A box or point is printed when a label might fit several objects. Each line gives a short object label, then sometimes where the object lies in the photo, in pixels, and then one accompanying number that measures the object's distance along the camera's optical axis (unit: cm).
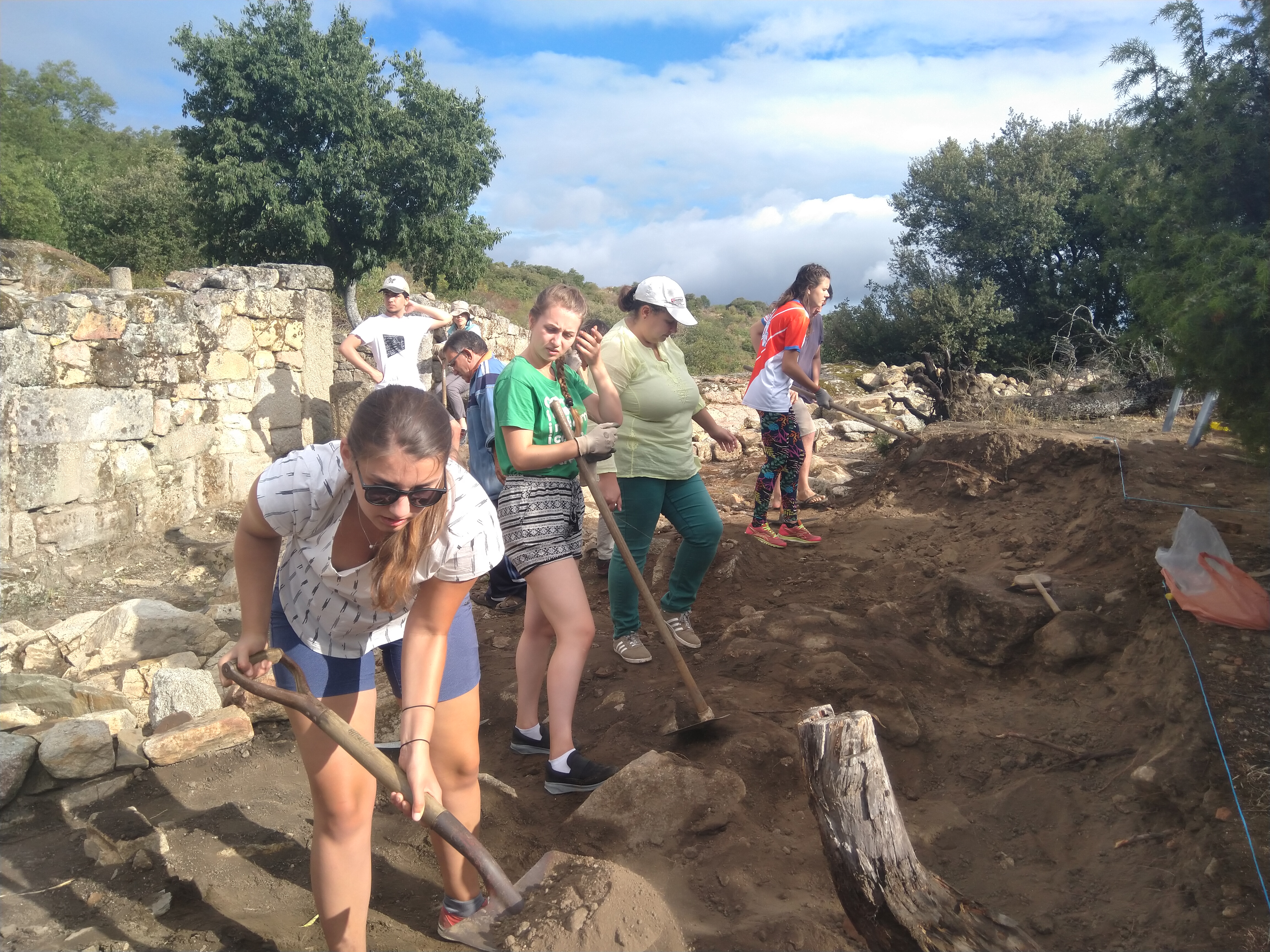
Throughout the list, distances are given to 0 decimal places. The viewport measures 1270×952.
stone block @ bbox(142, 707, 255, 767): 358
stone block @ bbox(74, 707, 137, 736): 378
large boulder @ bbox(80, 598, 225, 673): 485
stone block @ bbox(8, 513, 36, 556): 554
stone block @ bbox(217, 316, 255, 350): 702
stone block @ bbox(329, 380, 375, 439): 867
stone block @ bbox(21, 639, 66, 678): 475
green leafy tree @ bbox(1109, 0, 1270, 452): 332
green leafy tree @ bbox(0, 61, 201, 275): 1884
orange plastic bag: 339
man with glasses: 468
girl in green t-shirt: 304
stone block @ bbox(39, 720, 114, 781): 339
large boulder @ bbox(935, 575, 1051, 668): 411
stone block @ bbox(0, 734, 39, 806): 327
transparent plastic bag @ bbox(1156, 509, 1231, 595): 363
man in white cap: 666
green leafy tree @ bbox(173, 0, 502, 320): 1666
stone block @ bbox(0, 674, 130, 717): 405
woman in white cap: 379
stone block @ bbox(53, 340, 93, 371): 588
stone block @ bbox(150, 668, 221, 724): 393
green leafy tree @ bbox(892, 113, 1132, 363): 1450
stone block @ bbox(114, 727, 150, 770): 351
